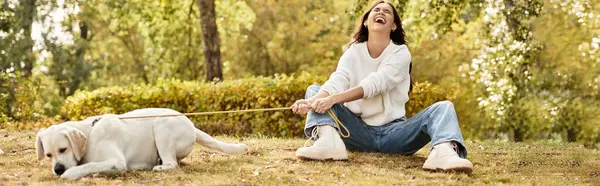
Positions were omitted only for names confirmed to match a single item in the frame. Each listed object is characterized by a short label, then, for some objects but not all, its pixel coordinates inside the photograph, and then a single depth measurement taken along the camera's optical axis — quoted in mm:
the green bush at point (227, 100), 10328
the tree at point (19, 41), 20266
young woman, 5438
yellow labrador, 4410
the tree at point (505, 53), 12500
